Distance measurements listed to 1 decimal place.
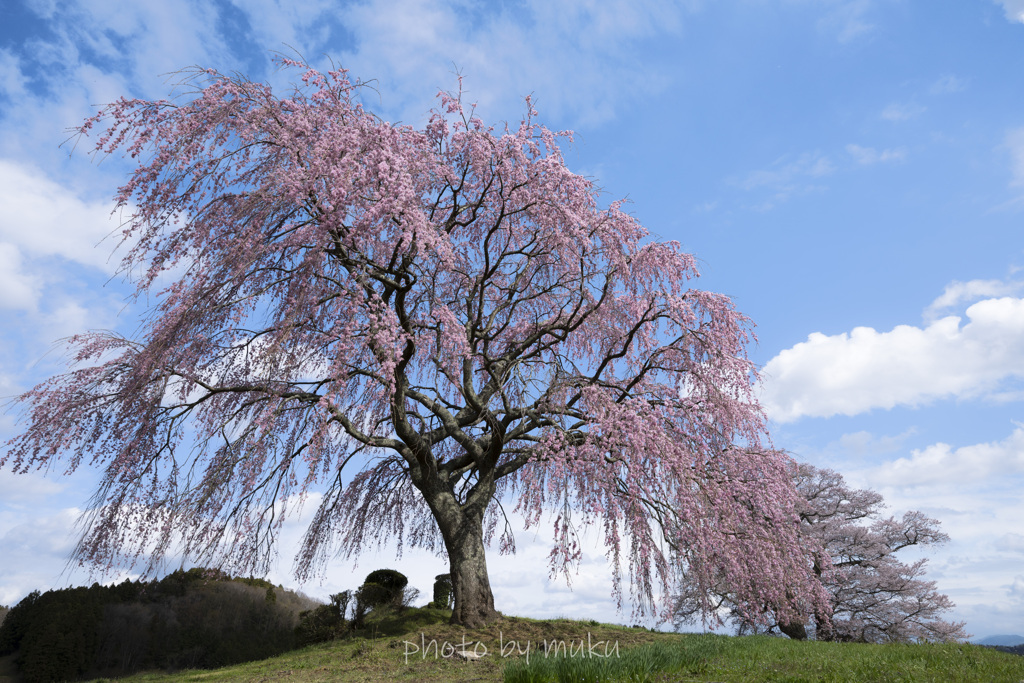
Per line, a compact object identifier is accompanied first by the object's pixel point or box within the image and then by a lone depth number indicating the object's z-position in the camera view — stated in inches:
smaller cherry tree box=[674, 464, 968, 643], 791.7
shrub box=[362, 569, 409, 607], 553.0
